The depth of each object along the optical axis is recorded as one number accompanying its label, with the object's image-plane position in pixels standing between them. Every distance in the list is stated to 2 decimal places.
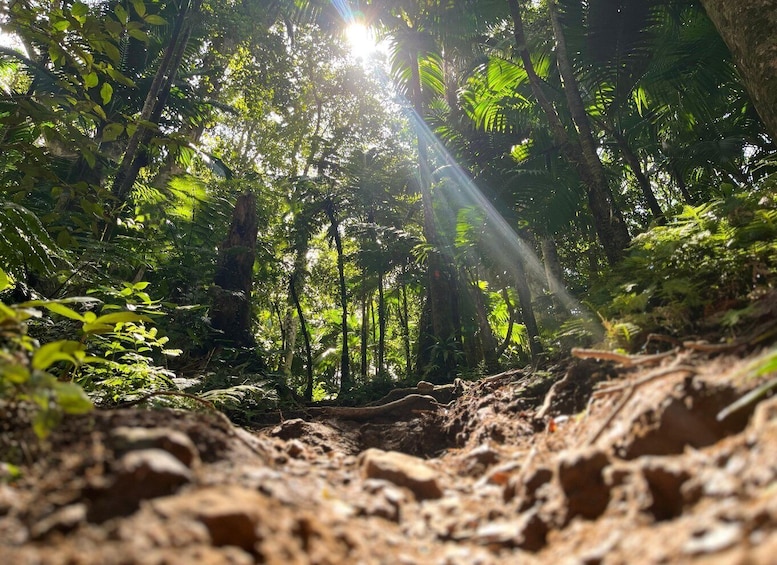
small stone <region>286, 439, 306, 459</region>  2.06
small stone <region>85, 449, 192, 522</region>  0.88
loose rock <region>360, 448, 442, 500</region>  1.53
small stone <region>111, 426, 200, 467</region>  1.09
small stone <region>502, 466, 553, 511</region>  1.29
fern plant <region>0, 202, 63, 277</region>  2.38
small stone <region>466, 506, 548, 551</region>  1.11
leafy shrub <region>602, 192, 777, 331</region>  2.27
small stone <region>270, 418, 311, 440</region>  2.85
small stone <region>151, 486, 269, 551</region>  0.83
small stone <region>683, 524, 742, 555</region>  0.71
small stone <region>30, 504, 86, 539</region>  0.78
